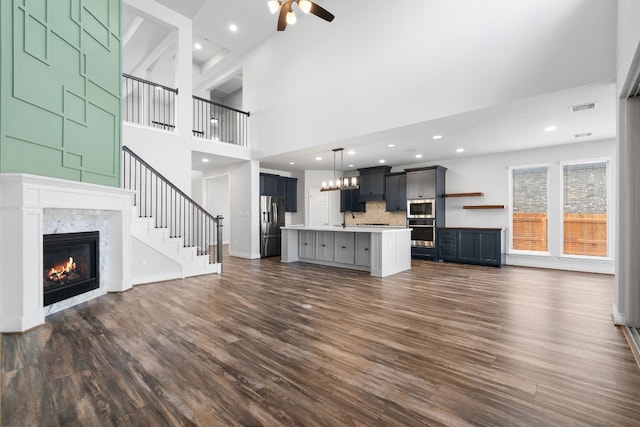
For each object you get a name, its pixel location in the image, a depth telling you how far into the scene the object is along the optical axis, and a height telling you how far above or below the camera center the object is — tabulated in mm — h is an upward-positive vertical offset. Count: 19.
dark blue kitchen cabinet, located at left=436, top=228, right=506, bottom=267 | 6973 -838
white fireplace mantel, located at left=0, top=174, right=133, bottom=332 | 2918 -306
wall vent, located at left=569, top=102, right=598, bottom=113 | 4172 +1533
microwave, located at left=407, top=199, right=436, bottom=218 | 8047 +109
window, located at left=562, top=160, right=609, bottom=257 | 6254 +103
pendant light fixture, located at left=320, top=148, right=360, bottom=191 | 6617 +652
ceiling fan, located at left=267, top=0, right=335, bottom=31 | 3897 +2837
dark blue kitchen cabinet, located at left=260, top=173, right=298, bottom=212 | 8922 +779
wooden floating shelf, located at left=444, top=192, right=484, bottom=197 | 7673 +467
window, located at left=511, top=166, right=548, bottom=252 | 6969 +70
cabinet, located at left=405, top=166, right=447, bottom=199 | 7992 +830
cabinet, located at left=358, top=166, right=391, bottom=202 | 9125 +921
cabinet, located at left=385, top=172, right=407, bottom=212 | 8656 +607
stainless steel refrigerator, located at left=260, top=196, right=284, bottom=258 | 8383 -333
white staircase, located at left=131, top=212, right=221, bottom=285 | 5090 -812
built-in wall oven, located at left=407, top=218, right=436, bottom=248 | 8016 -545
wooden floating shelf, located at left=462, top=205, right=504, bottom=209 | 7348 +130
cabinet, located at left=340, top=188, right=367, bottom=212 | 9891 +338
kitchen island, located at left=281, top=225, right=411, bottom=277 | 5758 -803
